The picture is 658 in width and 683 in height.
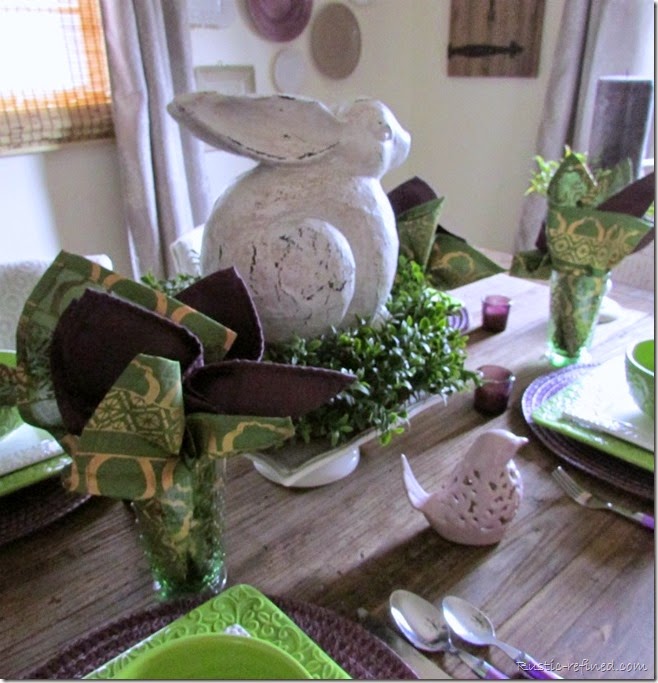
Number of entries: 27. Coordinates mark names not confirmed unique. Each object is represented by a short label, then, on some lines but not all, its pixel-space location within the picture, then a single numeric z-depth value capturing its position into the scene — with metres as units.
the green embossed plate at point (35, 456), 0.61
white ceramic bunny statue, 0.62
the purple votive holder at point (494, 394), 0.77
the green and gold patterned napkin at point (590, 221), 0.75
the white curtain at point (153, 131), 1.76
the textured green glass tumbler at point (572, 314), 0.84
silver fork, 0.59
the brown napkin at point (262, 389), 0.41
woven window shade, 1.69
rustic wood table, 0.48
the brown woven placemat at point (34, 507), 0.58
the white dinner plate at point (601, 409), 0.67
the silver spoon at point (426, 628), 0.46
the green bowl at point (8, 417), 0.64
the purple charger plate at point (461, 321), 0.97
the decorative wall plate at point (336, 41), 2.32
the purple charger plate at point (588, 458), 0.64
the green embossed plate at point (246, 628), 0.42
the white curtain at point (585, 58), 1.91
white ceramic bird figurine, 0.56
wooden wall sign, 2.19
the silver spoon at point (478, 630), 0.45
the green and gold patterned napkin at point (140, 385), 0.38
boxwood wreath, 0.60
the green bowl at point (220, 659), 0.33
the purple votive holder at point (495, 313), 1.00
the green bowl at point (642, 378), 0.65
